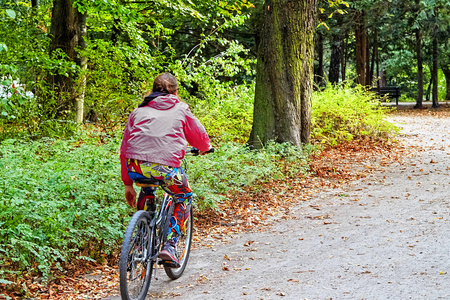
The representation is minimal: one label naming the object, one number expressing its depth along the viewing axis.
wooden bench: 35.70
